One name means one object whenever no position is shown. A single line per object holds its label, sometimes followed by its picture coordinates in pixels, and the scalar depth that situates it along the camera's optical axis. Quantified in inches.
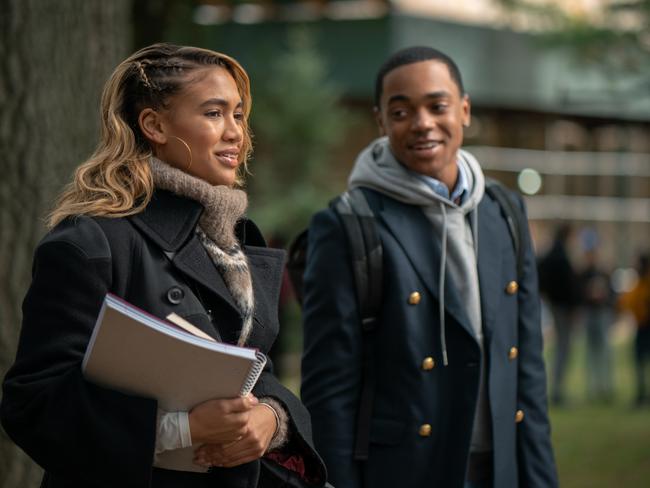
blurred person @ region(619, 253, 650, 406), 913.5
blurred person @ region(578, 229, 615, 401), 931.0
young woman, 166.2
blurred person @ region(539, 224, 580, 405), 912.4
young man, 249.6
